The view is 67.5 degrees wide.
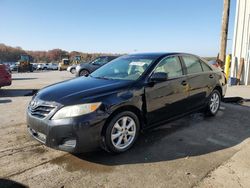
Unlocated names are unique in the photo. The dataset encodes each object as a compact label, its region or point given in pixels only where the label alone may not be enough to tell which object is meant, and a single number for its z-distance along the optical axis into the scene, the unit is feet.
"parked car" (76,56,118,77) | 37.81
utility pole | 31.31
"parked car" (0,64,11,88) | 24.65
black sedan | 8.30
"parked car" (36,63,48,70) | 110.96
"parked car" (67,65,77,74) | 64.98
